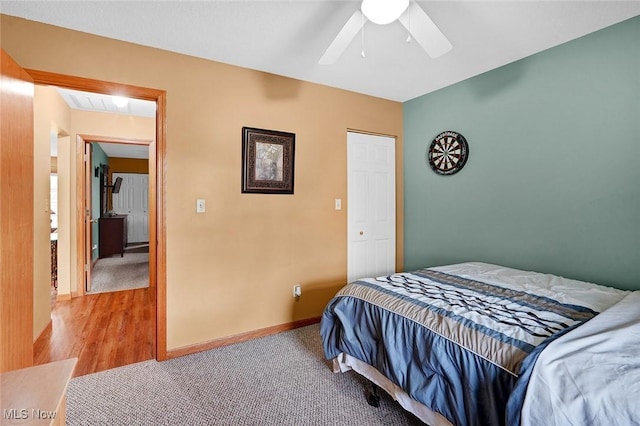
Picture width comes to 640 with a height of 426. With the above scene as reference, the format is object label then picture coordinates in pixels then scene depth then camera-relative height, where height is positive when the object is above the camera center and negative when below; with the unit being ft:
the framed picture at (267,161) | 9.20 +1.55
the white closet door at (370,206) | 11.27 +0.24
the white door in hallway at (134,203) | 27.91 +0.80
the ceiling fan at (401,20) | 4.80 +3.16
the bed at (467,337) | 3.56 -1.79
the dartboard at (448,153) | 10.15 +2.01
